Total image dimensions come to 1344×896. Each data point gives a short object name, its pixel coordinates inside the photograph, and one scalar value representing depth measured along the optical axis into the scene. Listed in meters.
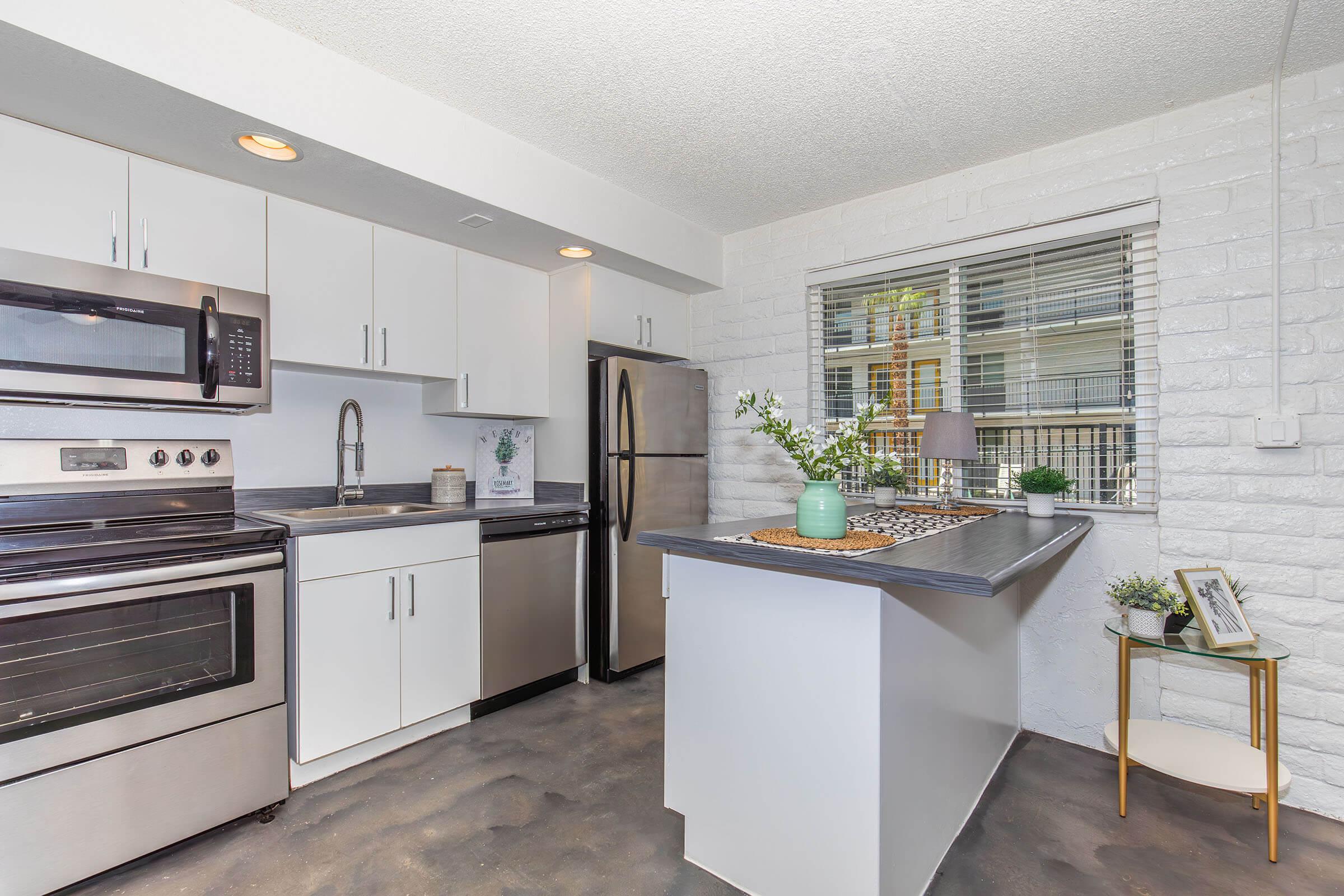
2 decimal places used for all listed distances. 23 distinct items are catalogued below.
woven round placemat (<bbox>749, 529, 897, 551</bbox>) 1.55
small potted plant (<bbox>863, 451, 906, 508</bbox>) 2.46
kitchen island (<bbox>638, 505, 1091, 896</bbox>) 1.41
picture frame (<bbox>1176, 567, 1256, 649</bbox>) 1.91
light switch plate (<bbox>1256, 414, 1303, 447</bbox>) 2.08
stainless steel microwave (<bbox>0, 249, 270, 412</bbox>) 1.80
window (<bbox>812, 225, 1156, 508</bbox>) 2.47
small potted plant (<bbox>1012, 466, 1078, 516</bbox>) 2.42
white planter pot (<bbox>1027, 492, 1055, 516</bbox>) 2.42
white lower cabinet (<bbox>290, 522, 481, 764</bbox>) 2.17
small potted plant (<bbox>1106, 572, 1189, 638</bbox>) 2.00
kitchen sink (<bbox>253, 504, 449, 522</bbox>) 2.51
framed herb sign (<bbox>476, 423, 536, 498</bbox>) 3.42
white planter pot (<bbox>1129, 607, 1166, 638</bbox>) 1.99
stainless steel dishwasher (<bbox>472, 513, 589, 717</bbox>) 2.76
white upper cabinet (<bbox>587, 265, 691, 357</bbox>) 3.27
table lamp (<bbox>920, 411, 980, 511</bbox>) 2.50
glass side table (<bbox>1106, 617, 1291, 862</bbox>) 1.79
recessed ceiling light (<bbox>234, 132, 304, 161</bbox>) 2.01
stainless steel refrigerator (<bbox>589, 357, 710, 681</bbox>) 3.17
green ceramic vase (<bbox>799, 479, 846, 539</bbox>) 1.66
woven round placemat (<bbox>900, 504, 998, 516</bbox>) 2.52
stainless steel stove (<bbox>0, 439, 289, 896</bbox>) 1.60
